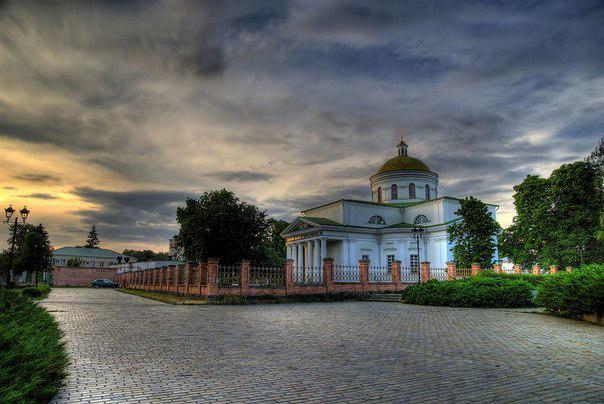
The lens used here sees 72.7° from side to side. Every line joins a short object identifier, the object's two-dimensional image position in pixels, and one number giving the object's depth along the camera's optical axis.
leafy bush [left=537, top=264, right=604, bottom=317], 12.47
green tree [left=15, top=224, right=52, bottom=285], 56.53
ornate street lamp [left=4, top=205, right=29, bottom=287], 25.20
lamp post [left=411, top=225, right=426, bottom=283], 30.69
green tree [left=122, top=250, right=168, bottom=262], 131.75
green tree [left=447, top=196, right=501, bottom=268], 35.62
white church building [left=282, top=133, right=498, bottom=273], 45.06
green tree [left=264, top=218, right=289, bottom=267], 72.00
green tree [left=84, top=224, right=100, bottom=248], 145.20
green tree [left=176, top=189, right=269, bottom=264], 34.38
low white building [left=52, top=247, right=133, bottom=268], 108.19
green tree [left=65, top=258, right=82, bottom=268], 93.60
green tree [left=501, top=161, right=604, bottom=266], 32.97
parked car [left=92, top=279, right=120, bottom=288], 59.53
